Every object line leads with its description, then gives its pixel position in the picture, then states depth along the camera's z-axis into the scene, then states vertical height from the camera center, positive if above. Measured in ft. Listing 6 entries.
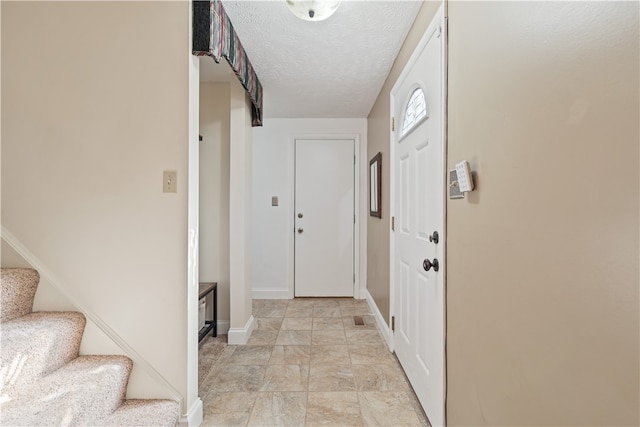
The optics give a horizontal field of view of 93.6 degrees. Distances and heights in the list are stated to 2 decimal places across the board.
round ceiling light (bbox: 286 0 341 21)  4.86 +3.33
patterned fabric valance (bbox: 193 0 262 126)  4.85 +3.09
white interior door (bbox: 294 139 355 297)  12.56 -0.33
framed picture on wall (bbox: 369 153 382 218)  9.56 +0.84
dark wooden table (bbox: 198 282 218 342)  7.96 -2.88
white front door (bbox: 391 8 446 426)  4.62 -0.20
